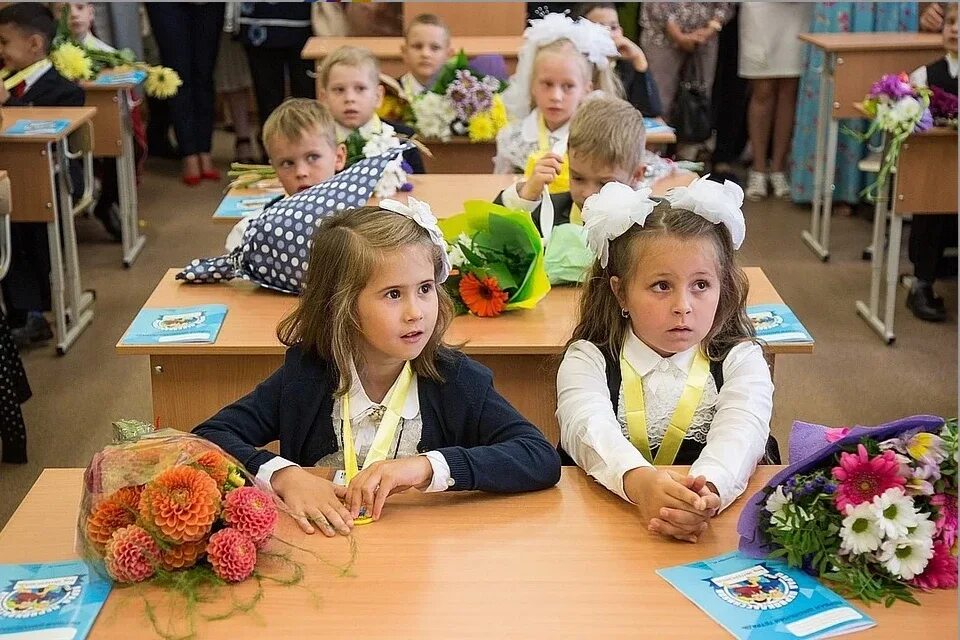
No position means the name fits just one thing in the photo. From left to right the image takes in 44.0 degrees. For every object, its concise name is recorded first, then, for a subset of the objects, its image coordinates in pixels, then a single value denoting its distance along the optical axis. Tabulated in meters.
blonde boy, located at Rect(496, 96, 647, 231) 2.96
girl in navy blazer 1.90
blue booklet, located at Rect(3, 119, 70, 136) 4.25
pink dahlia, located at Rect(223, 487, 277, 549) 1.49
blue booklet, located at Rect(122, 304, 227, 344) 2.52
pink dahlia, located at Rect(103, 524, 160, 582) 1.46
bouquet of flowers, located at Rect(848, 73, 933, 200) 4.22
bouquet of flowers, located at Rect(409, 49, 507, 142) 4.75
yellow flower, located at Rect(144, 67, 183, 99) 5.82
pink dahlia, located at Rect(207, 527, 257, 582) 1.47
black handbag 6.66
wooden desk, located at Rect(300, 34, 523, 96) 5.77
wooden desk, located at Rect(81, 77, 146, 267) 5.39
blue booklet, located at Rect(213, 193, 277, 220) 3.49
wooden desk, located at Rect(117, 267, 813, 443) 2.51
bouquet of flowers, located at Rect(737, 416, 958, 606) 1.45
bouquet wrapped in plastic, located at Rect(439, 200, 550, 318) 2.64
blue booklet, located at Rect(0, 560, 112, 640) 1.40
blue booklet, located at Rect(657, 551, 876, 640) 1.40
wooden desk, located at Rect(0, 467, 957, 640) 1.41
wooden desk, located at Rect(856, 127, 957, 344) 4.30
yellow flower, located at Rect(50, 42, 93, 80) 5.34
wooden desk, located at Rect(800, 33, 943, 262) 5.42
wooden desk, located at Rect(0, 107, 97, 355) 4.29
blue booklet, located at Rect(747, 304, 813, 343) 2.46
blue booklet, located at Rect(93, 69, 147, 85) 5.37
